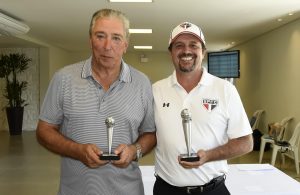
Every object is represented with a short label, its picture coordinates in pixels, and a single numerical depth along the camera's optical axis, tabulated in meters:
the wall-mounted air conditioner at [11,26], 6.89
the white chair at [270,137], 7.65
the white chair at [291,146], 6.91
